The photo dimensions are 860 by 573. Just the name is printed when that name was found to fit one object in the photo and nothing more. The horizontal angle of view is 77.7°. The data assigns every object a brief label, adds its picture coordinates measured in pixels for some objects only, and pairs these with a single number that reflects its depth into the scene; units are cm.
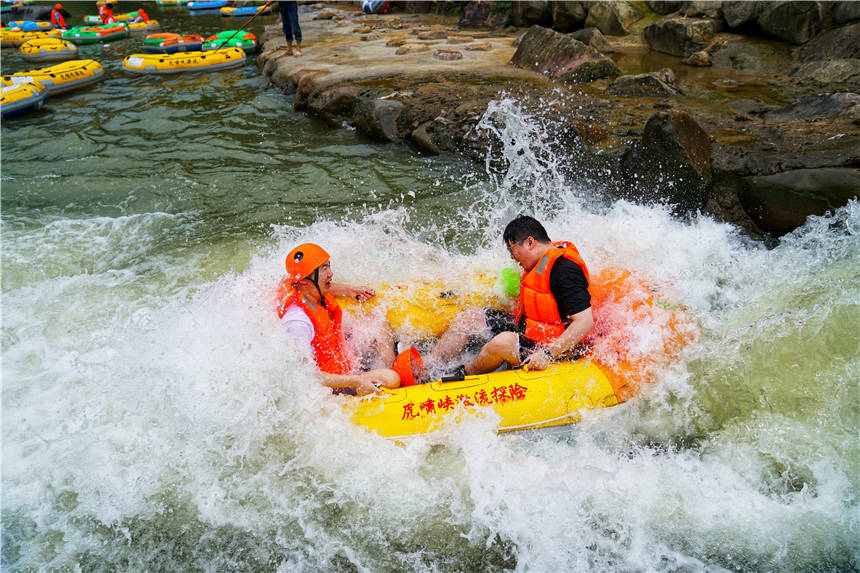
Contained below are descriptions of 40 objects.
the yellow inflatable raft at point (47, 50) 1795
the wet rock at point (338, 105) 1041
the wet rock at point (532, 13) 1398
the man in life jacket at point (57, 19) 2212
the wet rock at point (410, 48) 1306
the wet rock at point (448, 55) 1207
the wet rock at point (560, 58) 979
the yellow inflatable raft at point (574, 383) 378
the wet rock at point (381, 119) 938
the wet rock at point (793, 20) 939
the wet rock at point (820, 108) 660
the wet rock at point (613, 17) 1254
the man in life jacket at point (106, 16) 2130
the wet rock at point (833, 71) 815
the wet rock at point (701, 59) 1012
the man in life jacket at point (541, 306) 380
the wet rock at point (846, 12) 890
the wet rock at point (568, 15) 1296
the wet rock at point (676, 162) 614
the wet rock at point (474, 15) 1591
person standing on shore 1362
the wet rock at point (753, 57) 955
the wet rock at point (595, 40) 1138
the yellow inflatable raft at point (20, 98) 1194
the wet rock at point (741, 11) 1017
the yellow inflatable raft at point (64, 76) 1300
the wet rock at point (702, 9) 1106
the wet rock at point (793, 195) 537
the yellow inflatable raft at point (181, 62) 1532
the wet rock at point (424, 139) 875
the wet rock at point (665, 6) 1247
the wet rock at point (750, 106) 773
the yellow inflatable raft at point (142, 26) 2186
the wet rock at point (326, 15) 1983
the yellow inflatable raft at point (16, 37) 2044
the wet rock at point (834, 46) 859
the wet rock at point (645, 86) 877
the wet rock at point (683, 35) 1080
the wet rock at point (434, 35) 1477
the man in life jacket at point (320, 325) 398
